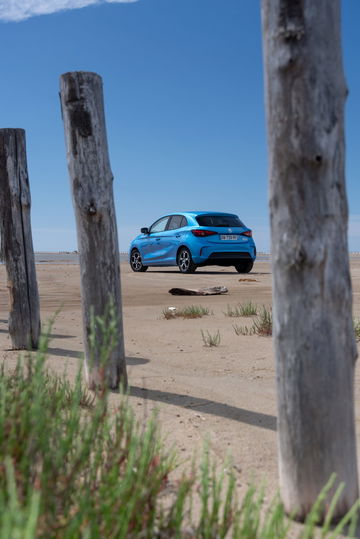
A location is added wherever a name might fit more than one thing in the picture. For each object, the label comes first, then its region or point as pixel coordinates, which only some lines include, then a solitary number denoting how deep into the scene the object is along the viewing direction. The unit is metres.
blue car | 16.28
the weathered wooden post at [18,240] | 6.17
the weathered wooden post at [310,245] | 2.39
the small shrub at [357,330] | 6.80
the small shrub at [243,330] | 7.49
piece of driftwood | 12.48
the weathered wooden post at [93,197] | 4.48
